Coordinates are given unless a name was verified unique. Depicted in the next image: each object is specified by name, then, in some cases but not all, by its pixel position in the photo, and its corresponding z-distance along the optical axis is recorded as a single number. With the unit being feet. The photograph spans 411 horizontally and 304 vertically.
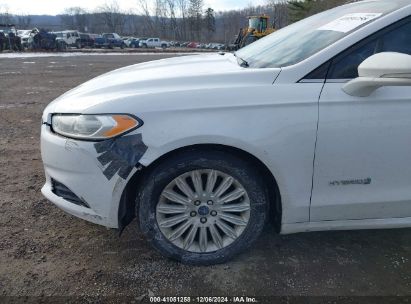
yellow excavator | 80.90
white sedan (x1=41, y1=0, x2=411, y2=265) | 7.57
